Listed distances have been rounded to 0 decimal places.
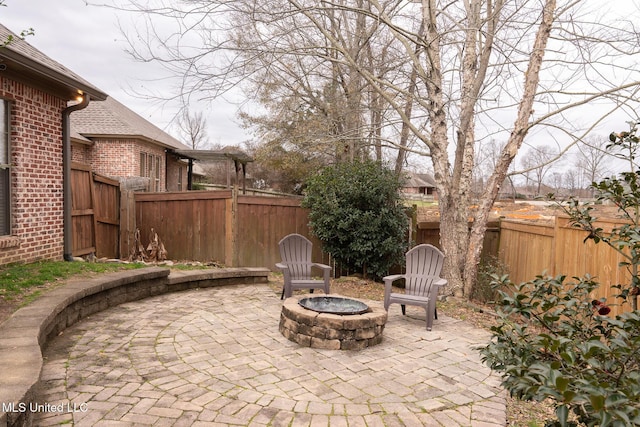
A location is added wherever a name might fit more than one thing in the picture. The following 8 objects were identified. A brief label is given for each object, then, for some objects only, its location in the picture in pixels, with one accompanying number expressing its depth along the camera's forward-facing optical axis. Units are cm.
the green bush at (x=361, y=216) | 764
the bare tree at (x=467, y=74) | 546
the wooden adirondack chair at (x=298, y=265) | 589
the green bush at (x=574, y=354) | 115
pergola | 1522
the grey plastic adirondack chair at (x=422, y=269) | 560
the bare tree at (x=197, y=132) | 3522
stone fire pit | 404
